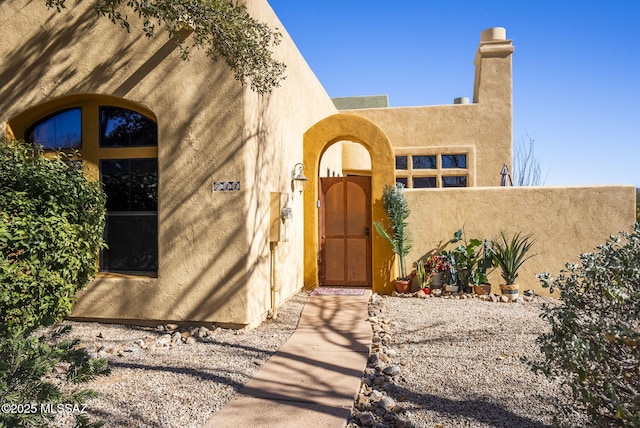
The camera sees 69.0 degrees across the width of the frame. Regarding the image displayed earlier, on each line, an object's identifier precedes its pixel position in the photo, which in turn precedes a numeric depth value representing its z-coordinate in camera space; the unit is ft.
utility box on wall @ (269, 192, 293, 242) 23.83
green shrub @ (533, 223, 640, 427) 8.81
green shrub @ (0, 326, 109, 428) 8.20
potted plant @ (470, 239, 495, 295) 29.68
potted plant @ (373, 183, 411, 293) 30.19
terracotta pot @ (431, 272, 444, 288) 30.61
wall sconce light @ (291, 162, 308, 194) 30.18
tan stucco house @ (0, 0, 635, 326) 21.45
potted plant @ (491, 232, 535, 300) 29.73
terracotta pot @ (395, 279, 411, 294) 30.37
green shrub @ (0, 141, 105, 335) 16.08
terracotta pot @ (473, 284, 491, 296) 29.60
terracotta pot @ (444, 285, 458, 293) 29.71
